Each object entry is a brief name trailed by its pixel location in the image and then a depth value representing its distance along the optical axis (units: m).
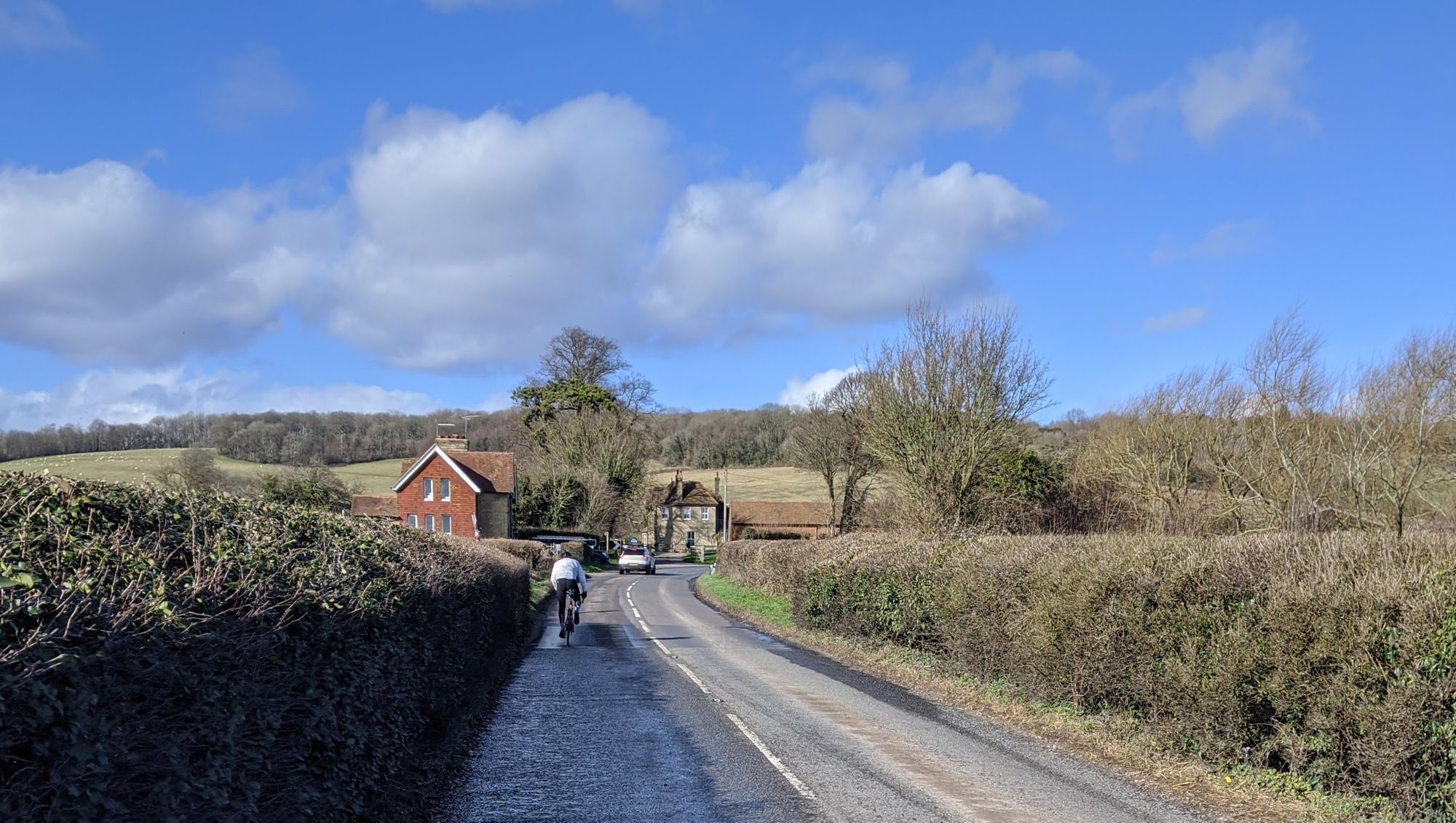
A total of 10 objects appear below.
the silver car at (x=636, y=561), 60.19
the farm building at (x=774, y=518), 84.19
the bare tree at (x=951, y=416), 28.42
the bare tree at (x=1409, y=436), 23.31
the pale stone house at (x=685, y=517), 97.44
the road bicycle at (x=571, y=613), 20.16
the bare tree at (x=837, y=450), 52.91
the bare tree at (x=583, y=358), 77.25
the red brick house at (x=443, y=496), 62.69
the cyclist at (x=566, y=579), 20.56
